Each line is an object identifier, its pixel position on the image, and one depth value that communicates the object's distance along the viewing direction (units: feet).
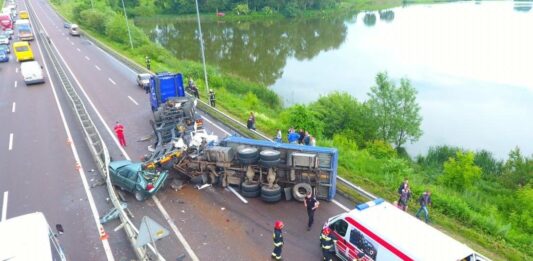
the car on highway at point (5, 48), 141.26
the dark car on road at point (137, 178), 45.75
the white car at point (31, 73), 103.14
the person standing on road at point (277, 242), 33.26
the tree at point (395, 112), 84.33
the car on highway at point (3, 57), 136.36
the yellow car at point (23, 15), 222.58
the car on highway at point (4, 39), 156.68
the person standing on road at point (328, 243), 33.94
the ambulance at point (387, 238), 27.94
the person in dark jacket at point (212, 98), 80.02
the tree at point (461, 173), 58.34
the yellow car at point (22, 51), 128.36
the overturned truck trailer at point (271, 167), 43.70
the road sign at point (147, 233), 28.19
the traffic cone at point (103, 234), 36.87
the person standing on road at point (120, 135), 62.13
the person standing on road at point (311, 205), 38.81
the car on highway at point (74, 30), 190.49
